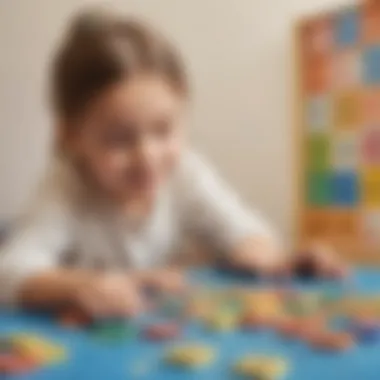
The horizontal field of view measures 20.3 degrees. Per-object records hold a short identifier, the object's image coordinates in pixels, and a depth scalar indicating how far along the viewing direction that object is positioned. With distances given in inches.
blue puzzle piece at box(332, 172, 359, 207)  68.4
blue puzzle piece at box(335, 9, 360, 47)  68.2
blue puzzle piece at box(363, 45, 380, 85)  67.0
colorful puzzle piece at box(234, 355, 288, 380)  26.1
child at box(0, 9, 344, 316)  41.6
